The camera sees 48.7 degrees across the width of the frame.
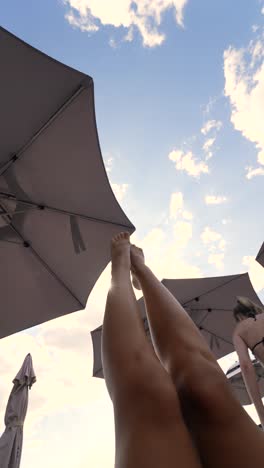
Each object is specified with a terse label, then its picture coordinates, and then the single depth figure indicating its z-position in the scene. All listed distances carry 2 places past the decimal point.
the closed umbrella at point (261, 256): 5.21
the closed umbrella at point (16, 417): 4.48
